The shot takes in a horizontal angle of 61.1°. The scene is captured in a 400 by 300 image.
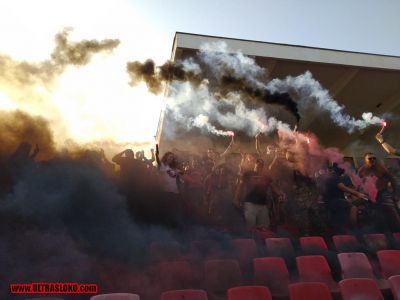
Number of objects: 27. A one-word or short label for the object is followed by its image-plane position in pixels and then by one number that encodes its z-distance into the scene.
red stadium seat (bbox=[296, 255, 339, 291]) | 4.49
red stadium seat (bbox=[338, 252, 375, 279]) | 4.59
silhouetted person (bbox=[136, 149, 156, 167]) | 7.42
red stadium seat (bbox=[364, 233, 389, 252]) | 5.61
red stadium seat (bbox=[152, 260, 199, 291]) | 4.19
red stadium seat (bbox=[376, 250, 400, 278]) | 4.76
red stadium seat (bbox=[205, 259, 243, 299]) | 4.25
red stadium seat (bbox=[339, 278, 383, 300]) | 3.68
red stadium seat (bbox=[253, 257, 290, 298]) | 4.32
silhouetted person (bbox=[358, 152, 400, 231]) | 6.58
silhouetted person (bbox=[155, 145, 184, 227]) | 6.35
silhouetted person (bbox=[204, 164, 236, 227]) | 6.81
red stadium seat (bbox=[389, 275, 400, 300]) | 3.75
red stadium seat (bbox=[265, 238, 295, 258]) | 5.15
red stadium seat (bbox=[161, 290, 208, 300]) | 3.38
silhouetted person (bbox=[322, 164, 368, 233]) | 6.54
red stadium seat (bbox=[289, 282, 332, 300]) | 3.56
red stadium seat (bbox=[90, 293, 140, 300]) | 3.15
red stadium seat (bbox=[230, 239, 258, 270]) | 4.95
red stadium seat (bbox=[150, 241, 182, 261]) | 4.76
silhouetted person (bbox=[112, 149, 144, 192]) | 6.80
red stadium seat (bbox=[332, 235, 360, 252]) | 5.52
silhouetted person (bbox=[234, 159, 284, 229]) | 6.41
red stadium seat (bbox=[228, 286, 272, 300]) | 3.48
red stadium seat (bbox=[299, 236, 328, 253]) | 5.33
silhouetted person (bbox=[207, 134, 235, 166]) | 8.03
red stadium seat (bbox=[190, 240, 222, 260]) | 5.00
